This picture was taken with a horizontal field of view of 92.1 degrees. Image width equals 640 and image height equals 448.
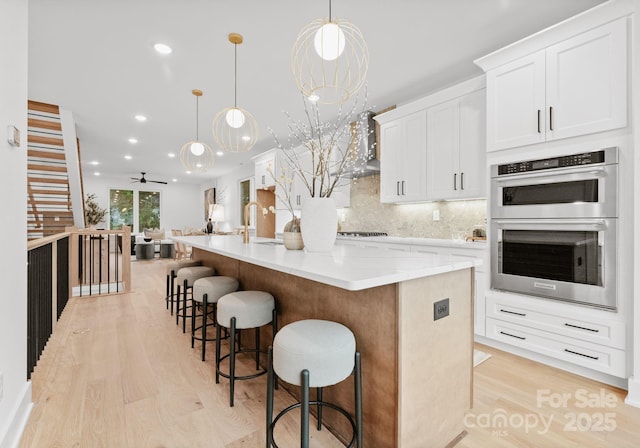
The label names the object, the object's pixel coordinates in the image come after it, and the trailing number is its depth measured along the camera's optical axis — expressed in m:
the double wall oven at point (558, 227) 2.09
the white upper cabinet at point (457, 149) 3.04
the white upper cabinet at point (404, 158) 3.60
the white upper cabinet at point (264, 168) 6.20
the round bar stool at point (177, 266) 3.56
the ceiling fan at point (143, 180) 9.90
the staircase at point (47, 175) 4.74
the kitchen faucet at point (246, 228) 2.63
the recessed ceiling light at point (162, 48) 2.91
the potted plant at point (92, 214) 9.73
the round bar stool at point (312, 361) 1.20
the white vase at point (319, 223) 1.88
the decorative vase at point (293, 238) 2.15
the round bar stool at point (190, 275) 3.00
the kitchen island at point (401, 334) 1.27
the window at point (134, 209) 11.30
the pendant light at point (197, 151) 3.94
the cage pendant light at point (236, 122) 2.90
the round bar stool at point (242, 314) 1.82
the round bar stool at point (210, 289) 2.38
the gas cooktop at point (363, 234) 4.12
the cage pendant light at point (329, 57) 1.82
